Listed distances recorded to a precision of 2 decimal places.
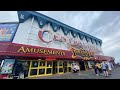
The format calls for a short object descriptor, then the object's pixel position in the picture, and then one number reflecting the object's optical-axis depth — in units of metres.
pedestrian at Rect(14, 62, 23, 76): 3.47
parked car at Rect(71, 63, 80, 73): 5.19
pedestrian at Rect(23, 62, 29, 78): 3.79
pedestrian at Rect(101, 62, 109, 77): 3.67
